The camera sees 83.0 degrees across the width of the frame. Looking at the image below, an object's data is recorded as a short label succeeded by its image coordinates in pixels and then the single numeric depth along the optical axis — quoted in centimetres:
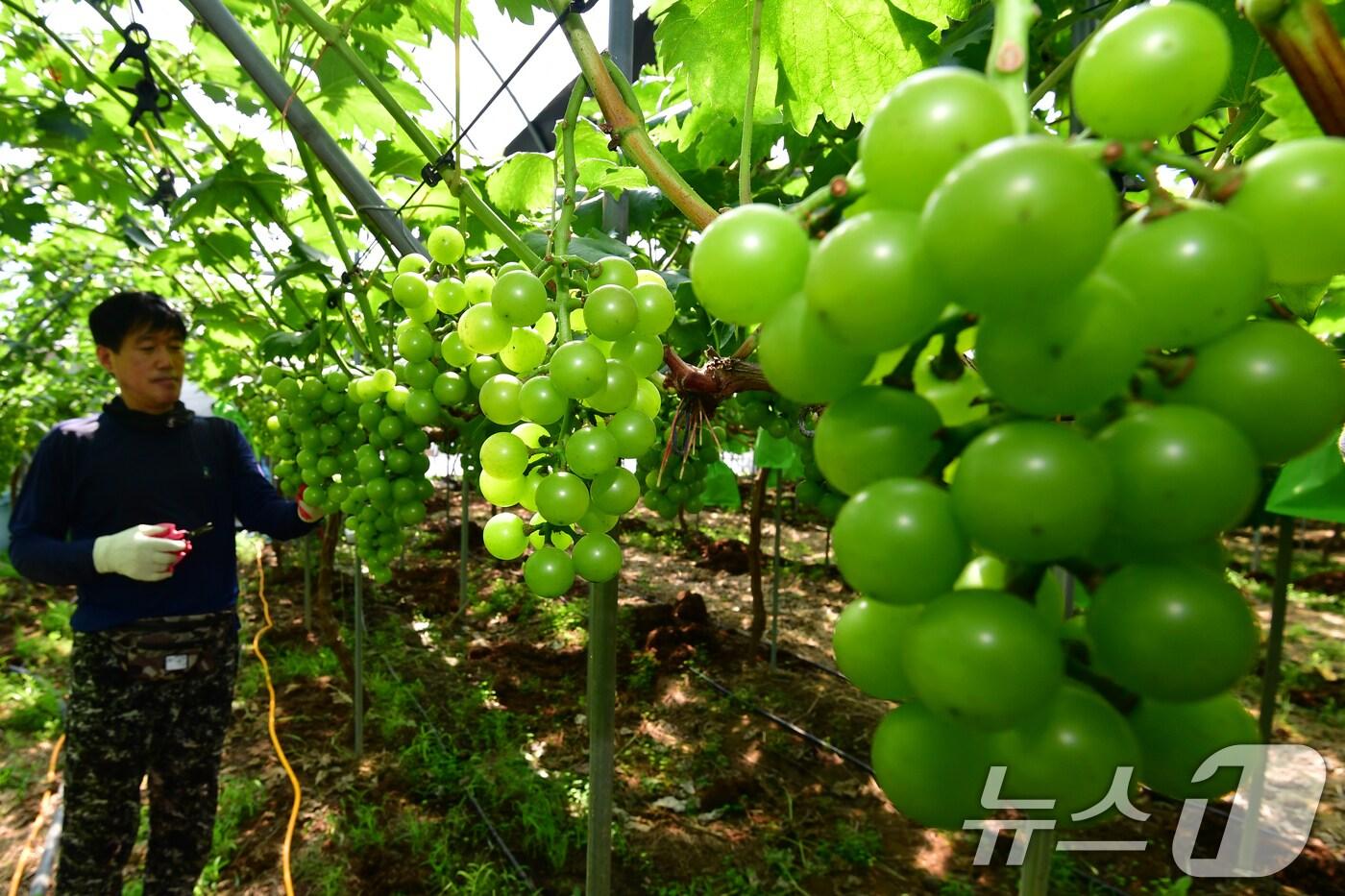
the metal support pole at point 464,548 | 578
